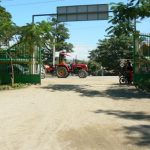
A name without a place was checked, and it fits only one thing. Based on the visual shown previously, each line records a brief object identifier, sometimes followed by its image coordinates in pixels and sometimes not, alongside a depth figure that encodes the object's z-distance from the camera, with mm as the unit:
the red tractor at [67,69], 16725
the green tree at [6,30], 11811
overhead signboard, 14690
